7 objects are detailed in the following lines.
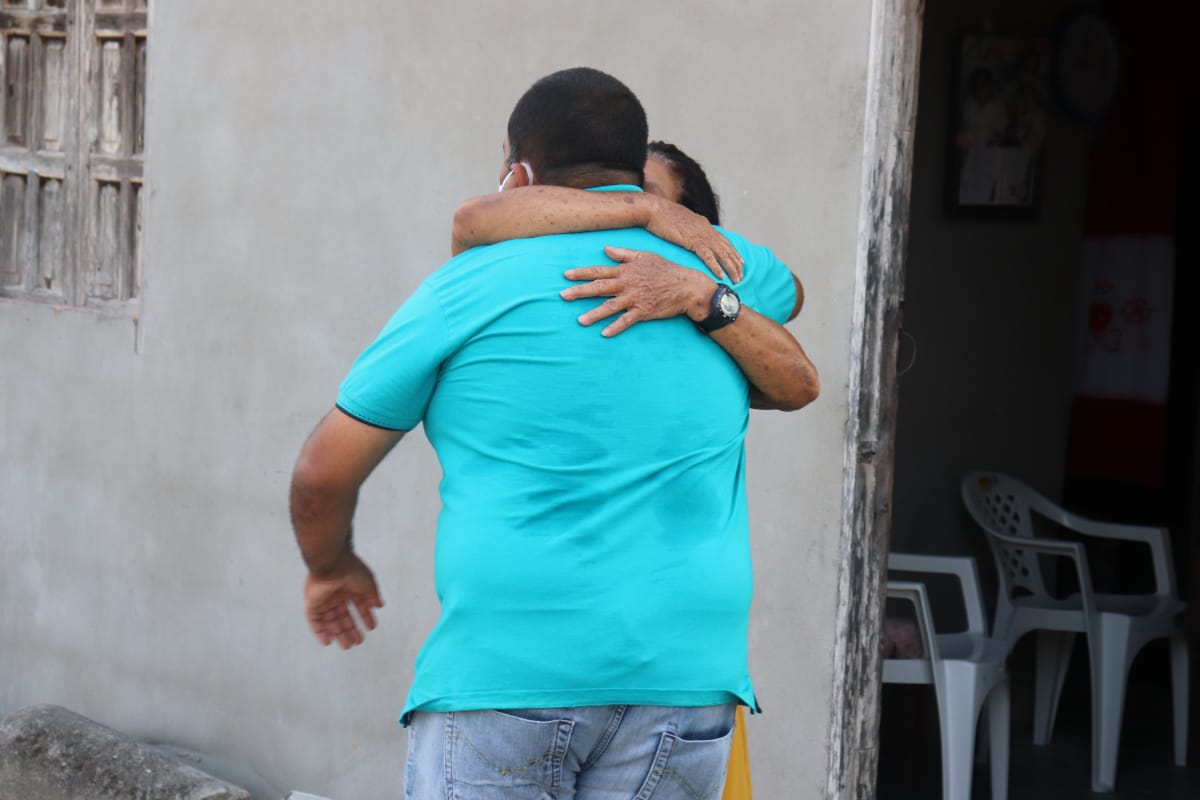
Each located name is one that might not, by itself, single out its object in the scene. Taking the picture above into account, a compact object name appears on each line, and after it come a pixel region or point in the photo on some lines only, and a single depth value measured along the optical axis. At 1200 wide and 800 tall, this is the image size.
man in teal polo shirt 4.20
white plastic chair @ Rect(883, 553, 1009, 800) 8.93
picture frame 10.89
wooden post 6.90
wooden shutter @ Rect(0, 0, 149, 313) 10.22
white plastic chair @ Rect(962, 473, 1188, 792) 10.18
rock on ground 8.99
